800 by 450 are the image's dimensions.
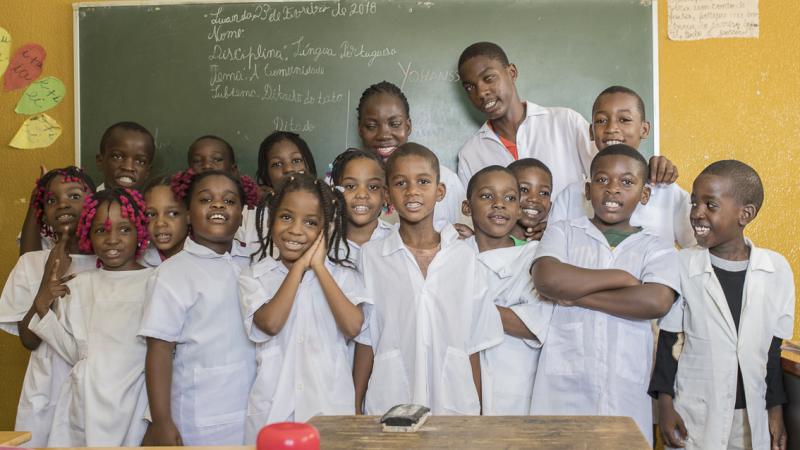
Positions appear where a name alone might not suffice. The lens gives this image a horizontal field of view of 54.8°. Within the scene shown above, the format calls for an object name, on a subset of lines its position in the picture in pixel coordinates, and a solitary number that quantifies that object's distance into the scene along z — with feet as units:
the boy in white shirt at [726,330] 7.74
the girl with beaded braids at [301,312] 7.57
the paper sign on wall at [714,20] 11.86
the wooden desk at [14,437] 4.99
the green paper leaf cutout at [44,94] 12.61
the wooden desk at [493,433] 4.71
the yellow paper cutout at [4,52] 12.76
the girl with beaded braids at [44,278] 8.91
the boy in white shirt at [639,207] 9.53
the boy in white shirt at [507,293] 8.38
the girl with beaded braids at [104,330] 8.20
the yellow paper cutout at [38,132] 12.65
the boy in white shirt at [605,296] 7.82
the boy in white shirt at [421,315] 7.86
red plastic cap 3.48
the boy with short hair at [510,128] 11.02
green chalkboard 11.93
